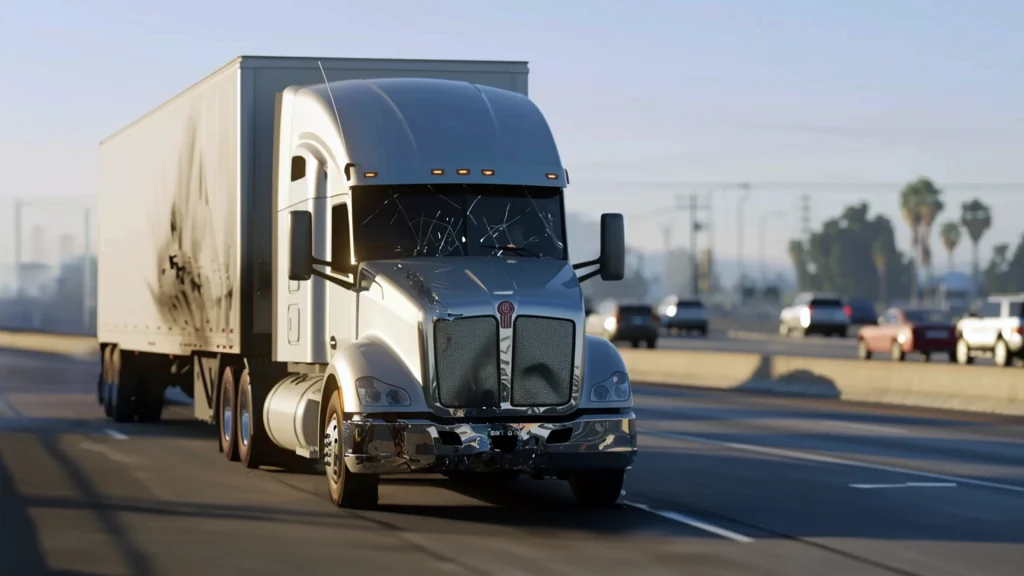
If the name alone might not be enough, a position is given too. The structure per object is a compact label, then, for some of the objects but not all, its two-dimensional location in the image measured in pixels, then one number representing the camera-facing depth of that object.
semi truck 13.20
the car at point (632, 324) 65.75
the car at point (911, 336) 49.75
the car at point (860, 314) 86.19
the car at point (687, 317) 85.94
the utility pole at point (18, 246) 116.88
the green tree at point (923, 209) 180.75
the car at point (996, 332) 43.88
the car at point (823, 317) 78.19
